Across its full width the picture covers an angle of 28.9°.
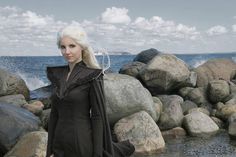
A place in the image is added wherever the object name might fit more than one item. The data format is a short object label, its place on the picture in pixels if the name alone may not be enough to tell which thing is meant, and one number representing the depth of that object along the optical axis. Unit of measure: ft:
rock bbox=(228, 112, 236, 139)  40.01
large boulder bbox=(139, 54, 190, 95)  49.42
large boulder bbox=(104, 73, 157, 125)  38.24
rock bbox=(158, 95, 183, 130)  42.11
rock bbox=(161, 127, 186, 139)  41.11
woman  12.66
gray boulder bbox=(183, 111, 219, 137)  41.57
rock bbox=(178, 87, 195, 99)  52.90
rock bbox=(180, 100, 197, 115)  48.05
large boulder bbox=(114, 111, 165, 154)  35.19
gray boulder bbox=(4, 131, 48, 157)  27.27
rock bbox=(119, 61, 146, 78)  56.80
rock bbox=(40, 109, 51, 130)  37.42
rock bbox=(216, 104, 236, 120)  46.52
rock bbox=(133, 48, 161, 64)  70.03
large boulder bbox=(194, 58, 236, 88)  59.21
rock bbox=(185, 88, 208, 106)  51.80
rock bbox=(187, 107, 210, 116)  46.42
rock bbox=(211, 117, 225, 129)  45.52
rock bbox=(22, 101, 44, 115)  40.40
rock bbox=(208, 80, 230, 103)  51.57
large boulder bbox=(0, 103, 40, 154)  30.89
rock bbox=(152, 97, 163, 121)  42.20
